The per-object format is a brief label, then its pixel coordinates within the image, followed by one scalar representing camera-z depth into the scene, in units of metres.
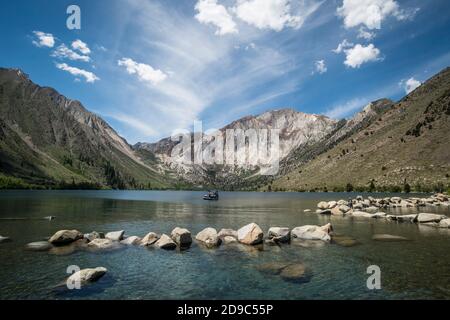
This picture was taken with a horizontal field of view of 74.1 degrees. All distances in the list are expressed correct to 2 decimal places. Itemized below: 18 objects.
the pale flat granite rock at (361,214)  70.68
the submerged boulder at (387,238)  41.38
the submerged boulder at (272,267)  26.44
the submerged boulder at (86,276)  22.92
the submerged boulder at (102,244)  35.72
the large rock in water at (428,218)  56.07
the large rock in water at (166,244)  36.16
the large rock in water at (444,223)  51.12
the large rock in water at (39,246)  34.72
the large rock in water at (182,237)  37.66
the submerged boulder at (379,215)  69.06
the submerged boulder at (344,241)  38.75
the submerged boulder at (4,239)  39.01
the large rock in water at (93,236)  39.91
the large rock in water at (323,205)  89.56
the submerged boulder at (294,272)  24.59
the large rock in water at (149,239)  37.90
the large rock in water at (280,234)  40.19
